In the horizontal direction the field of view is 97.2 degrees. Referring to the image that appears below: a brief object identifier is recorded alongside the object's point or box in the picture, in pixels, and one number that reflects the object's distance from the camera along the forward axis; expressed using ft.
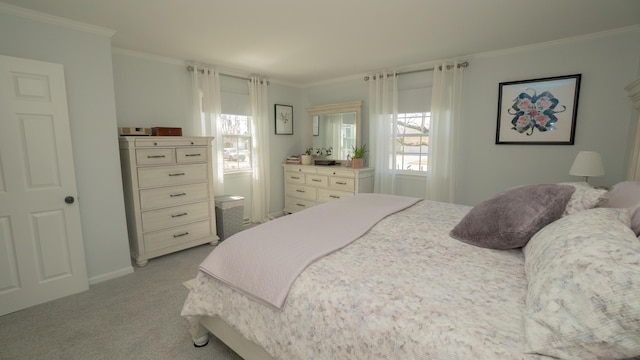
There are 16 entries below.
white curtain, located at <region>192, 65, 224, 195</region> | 12.74
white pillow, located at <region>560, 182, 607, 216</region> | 4.91
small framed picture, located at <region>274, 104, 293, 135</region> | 16.42
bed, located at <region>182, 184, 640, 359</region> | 2.68
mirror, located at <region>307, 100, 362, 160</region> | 15.10
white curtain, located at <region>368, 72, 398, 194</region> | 13.69
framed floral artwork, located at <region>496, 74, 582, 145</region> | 9.88
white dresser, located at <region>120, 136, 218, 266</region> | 10.09
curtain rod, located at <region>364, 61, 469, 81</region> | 11.51
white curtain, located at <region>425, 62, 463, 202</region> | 11.80
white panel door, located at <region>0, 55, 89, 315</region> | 7.35
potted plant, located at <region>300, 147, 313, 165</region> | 16.37
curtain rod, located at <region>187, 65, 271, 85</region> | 12.41
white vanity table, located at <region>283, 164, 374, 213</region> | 13.98
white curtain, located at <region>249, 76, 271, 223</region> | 14.89
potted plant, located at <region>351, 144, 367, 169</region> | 14.34
